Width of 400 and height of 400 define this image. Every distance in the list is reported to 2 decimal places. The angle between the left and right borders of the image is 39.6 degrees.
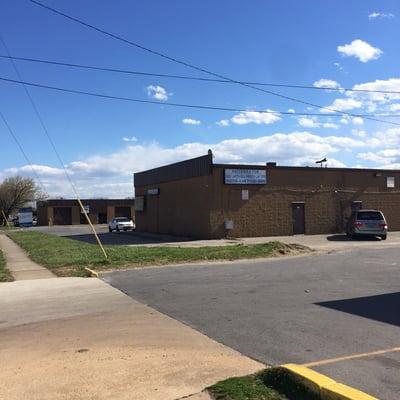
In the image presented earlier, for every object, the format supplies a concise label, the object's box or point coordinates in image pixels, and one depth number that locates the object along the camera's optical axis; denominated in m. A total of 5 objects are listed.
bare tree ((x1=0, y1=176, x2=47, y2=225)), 104.50
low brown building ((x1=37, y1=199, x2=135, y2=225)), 86.03
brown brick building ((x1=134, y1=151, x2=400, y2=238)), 31.31
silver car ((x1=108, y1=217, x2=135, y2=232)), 50.00
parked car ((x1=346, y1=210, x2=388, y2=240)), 28.72
